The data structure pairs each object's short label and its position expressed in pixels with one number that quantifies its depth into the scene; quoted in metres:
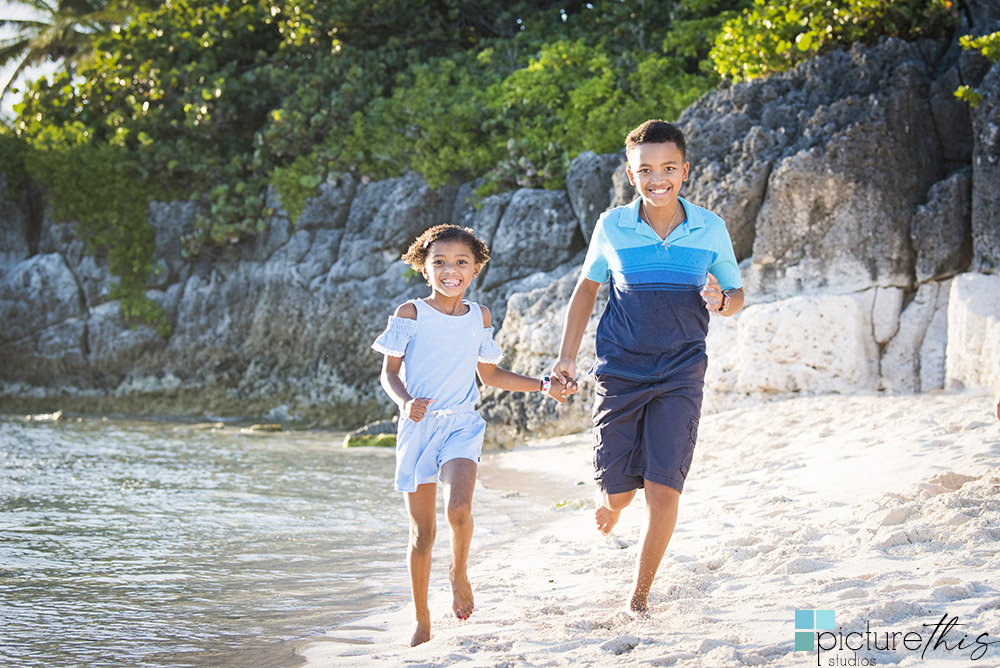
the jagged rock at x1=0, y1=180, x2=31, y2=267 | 17.52
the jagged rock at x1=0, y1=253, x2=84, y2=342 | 17.08
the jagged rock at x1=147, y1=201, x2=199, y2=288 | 16.94
